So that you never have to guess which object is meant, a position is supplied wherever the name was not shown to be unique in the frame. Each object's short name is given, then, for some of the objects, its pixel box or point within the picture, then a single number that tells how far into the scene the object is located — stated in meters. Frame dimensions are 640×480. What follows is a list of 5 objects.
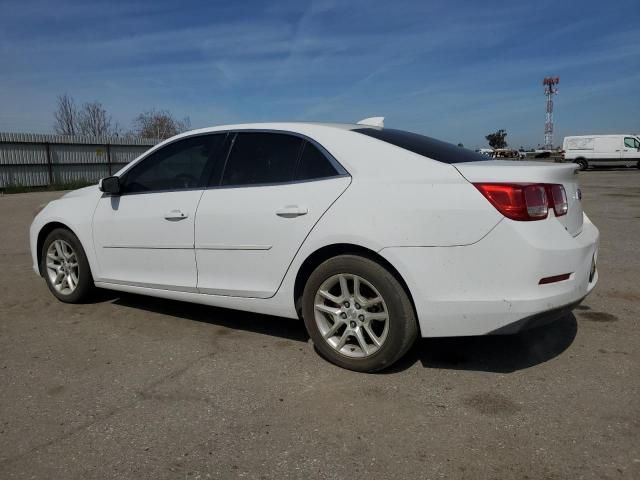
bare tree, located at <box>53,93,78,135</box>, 41.62
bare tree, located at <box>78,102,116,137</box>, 42.31
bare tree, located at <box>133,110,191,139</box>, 47.00
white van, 31.59
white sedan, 2.89
